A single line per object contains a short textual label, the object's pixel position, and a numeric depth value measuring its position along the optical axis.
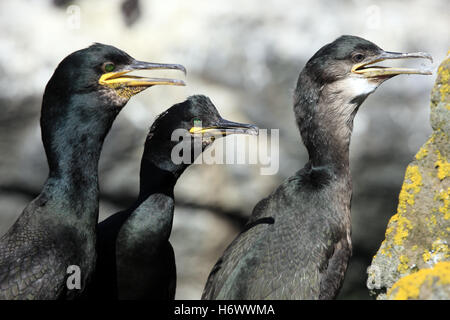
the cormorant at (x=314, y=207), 4.47
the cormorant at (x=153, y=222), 4.89
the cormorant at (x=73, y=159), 4.19
